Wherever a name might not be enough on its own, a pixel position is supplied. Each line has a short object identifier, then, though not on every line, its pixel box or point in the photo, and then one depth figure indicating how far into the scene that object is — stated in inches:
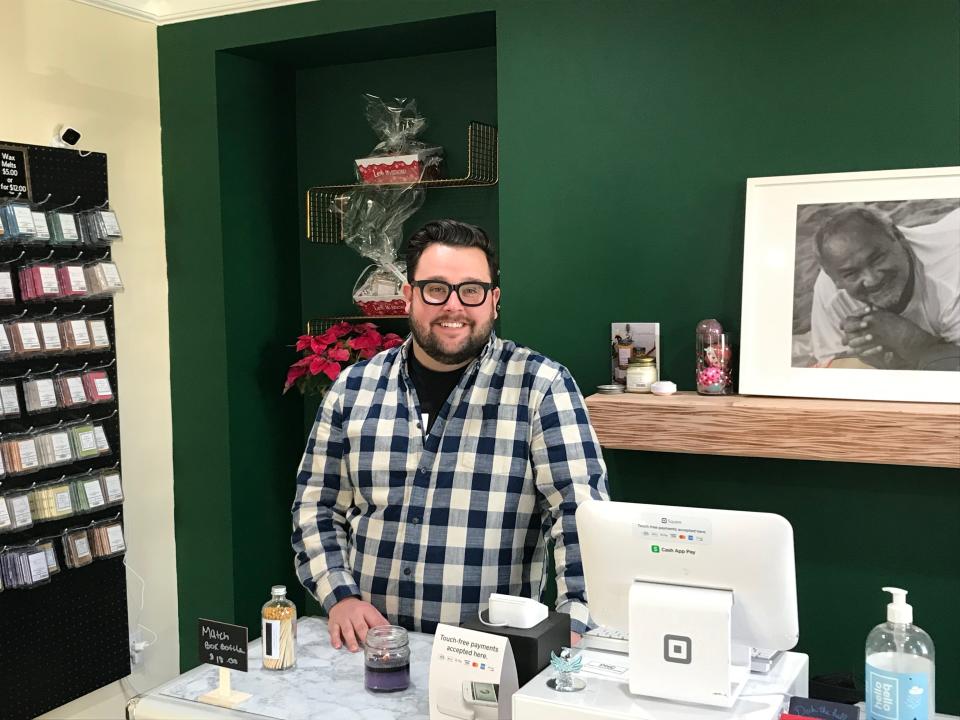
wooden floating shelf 98.7
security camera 128.8
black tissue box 62.2
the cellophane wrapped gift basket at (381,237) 144.6
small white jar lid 115.4
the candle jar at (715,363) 113.3
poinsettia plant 144.5
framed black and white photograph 103.8
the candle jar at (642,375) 117.5
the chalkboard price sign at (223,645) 67.9
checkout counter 57.8
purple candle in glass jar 68.5
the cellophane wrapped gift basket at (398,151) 141.6
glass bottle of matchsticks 72.2
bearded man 86.0
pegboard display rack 123.3
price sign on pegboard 120.7
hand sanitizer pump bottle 56.5
